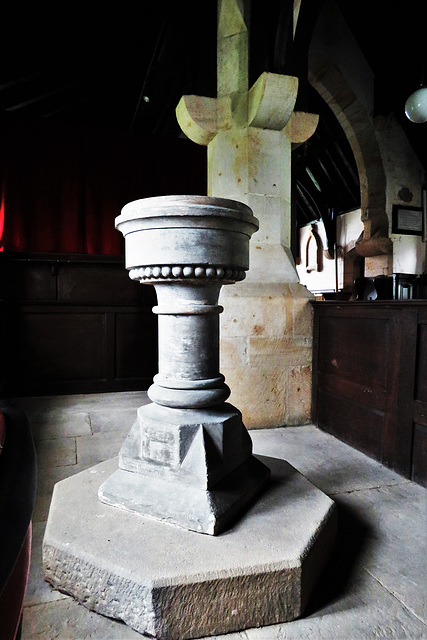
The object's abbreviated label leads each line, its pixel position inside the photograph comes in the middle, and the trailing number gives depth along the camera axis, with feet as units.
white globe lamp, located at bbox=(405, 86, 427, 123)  14.55
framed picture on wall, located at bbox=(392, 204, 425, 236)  24.00
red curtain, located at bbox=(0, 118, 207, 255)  13.96
